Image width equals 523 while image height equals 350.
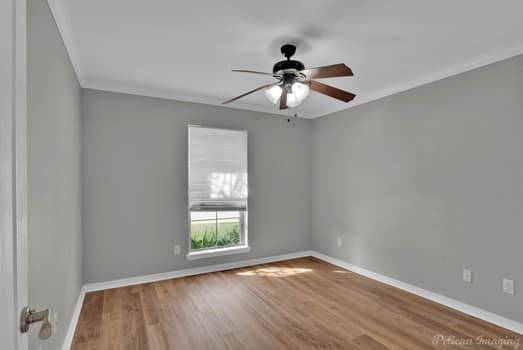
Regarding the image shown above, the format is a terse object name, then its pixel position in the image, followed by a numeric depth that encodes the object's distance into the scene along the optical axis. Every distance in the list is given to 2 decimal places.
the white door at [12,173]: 0.62
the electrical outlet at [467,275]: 2.71
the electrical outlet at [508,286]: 2.43
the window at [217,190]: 3.86
